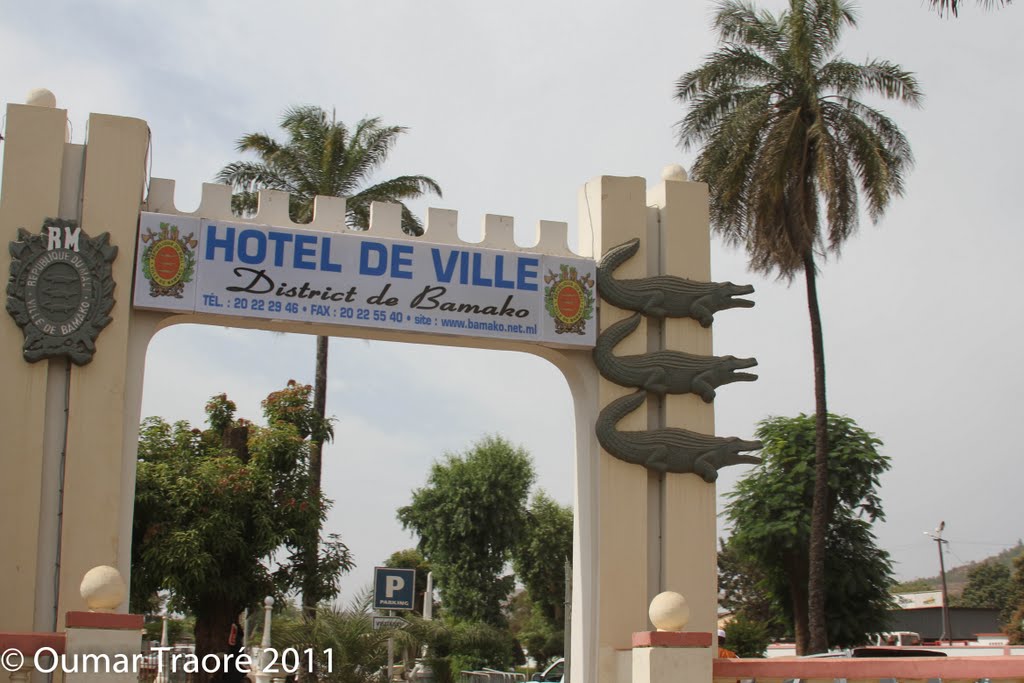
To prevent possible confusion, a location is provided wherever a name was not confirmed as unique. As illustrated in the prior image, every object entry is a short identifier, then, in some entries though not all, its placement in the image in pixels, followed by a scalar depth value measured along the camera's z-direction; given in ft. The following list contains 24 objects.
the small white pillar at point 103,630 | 31.45
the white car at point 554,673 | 75.10
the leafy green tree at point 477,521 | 125.70
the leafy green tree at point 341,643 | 47.44
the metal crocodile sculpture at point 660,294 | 43.34
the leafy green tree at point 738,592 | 182.09
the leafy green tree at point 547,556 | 147.84
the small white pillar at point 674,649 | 35.86
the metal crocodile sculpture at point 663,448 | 42.24
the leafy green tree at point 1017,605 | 150.85
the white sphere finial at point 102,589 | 32.04
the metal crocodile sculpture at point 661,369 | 42.73
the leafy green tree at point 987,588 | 249.75
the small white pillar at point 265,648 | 47.70
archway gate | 36.73
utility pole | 142.61
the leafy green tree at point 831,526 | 93.15
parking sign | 49.06
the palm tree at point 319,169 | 82.74
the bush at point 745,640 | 84.94
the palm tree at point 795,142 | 76.07
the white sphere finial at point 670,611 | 35.80
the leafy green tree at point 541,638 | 149.28
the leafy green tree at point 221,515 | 58.80
